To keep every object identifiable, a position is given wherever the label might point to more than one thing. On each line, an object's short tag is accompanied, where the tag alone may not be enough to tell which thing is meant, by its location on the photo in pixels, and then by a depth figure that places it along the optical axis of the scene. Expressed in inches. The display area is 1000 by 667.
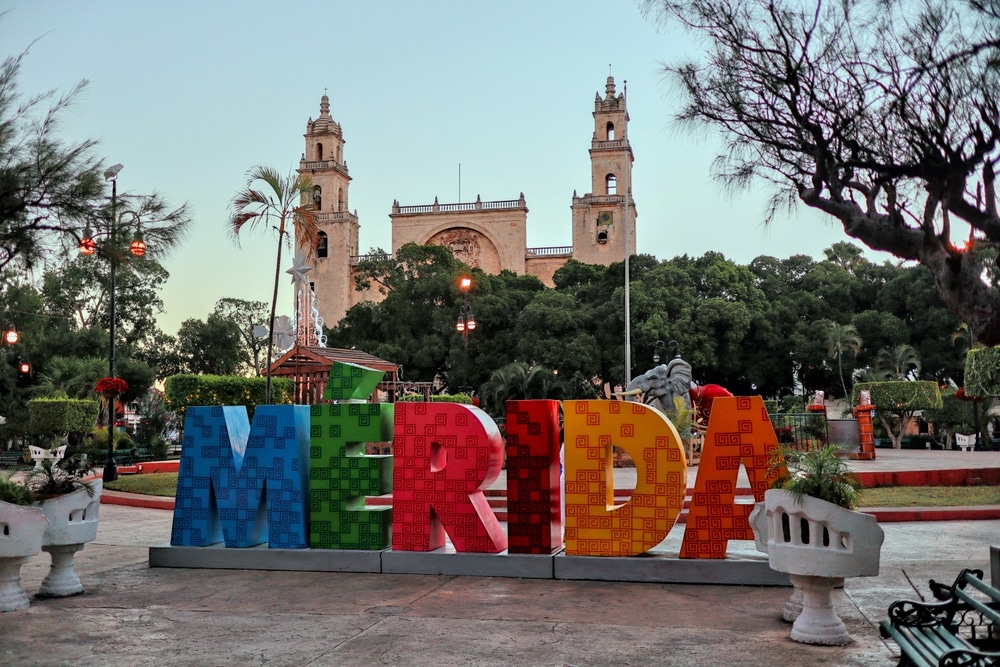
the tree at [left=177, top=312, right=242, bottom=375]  2258.9
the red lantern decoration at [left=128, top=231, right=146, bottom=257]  328.7
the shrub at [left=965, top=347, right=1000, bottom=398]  737.6
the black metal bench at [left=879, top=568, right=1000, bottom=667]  175.9
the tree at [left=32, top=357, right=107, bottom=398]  1456.7
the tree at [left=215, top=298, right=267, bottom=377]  2405.3
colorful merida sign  330.6
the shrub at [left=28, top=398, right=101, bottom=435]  1107.3
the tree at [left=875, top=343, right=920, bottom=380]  1732.3
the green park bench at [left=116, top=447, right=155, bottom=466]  1013.0
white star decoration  888.9
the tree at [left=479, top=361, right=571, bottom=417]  1384.1
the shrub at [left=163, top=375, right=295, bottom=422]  866.1
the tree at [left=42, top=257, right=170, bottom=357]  1967.3
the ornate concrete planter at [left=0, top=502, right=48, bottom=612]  286.0
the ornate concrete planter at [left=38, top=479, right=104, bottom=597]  311.9
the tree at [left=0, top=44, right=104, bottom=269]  312.3
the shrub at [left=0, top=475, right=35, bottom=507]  299.0
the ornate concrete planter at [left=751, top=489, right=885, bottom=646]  236.1
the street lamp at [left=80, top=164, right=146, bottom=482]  326.6
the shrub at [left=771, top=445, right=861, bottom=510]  245.8
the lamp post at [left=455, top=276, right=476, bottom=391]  1086.6
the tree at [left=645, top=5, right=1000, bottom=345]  316.2
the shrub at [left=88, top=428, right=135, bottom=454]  1029.6
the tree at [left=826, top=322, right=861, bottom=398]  1706.4
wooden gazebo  888.3
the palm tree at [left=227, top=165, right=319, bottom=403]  697.0
